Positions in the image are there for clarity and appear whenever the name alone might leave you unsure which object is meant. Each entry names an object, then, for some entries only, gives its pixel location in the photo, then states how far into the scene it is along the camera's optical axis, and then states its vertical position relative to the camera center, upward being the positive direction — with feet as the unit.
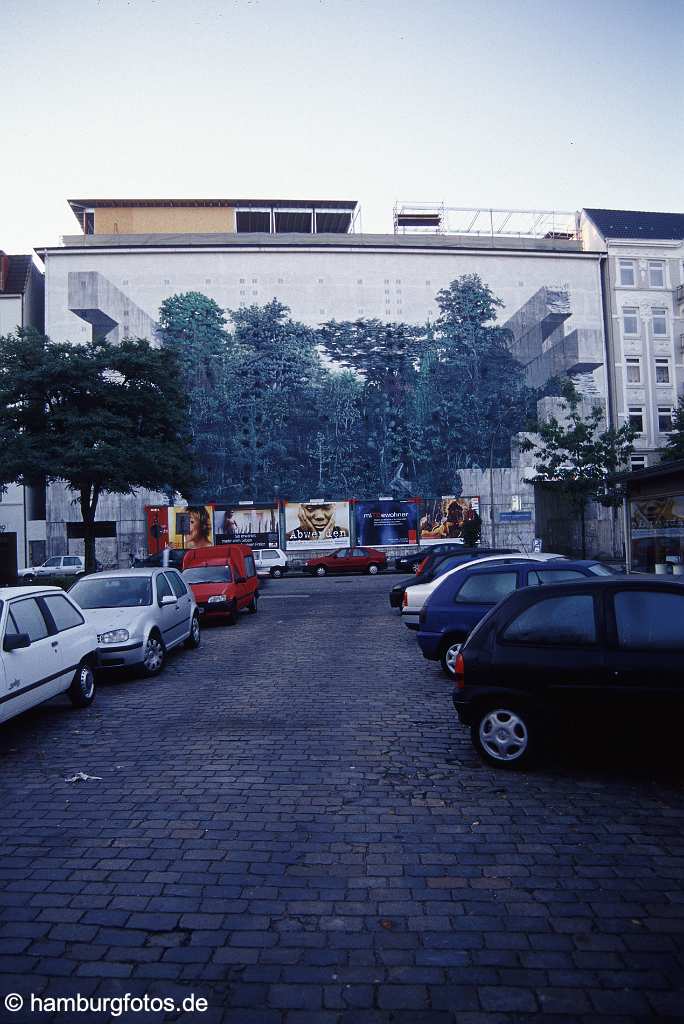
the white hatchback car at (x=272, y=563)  123.24 -4.10
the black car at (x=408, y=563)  108.47 -4.14
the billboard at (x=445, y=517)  141.08 +3.81
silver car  33.53 -3.67
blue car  29.84 -2.64
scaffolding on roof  167.12 +74.74
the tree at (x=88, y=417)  71.82 +13.40
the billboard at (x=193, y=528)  137.39 +2.39
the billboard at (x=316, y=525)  139.33 +2.62
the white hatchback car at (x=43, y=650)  22.17 -3.75
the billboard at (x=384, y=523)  139.33 +2.72
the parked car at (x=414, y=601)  41.22 -3.83
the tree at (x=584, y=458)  96.53 +10.30
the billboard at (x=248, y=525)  138.51 +2.86
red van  54.54 -3.18
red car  121.68 -4.14
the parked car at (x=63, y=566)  121.29 -4.07
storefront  46.70 +0.97
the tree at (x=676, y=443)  96.74 +12.71
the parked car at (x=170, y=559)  100.14 -2.68
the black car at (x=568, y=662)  17.69 -3.33
